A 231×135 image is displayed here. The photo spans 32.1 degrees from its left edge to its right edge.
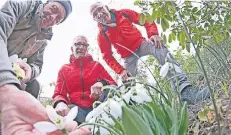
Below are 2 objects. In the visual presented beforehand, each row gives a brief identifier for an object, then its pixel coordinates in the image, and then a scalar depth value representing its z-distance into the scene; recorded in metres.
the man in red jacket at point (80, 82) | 1.85
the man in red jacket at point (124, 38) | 1.94
